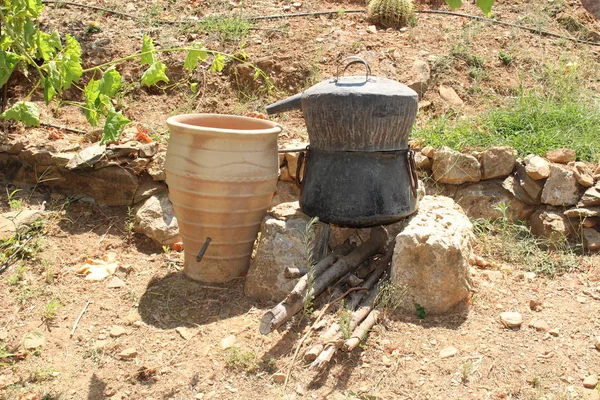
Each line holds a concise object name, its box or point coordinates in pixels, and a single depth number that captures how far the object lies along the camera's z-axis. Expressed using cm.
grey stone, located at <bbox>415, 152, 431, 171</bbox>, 456
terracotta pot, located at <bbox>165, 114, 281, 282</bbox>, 349
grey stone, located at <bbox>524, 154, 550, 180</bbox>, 424
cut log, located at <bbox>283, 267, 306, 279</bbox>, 316
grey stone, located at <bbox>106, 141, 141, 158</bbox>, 446
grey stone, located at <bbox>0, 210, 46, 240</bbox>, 407
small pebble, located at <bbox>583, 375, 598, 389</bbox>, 276
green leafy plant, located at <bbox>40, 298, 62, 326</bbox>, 339
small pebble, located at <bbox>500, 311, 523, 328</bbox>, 319
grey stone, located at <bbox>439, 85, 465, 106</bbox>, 545
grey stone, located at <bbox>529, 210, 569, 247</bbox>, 416
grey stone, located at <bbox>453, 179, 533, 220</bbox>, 443
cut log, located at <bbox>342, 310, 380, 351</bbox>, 283
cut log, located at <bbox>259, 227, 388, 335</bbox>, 292
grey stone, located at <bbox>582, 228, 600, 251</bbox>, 406
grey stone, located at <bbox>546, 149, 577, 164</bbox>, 434
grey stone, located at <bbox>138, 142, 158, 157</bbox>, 449
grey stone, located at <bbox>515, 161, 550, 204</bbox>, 431
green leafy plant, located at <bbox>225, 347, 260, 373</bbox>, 288
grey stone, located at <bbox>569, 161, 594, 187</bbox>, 417
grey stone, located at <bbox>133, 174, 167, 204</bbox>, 448
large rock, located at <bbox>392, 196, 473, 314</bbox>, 322
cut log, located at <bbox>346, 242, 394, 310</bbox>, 324
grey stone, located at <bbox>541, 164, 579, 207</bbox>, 420
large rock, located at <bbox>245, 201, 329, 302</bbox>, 352
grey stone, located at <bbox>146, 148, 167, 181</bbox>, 445
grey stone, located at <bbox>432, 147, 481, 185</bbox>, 448
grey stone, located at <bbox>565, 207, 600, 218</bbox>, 412
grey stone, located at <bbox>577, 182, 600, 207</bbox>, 411
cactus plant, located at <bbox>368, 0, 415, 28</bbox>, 628
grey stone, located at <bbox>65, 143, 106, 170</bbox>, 443
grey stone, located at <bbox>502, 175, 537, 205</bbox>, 439
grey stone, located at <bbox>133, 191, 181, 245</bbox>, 425
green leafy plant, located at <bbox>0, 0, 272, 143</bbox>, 350
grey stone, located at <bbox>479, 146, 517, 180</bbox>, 443
